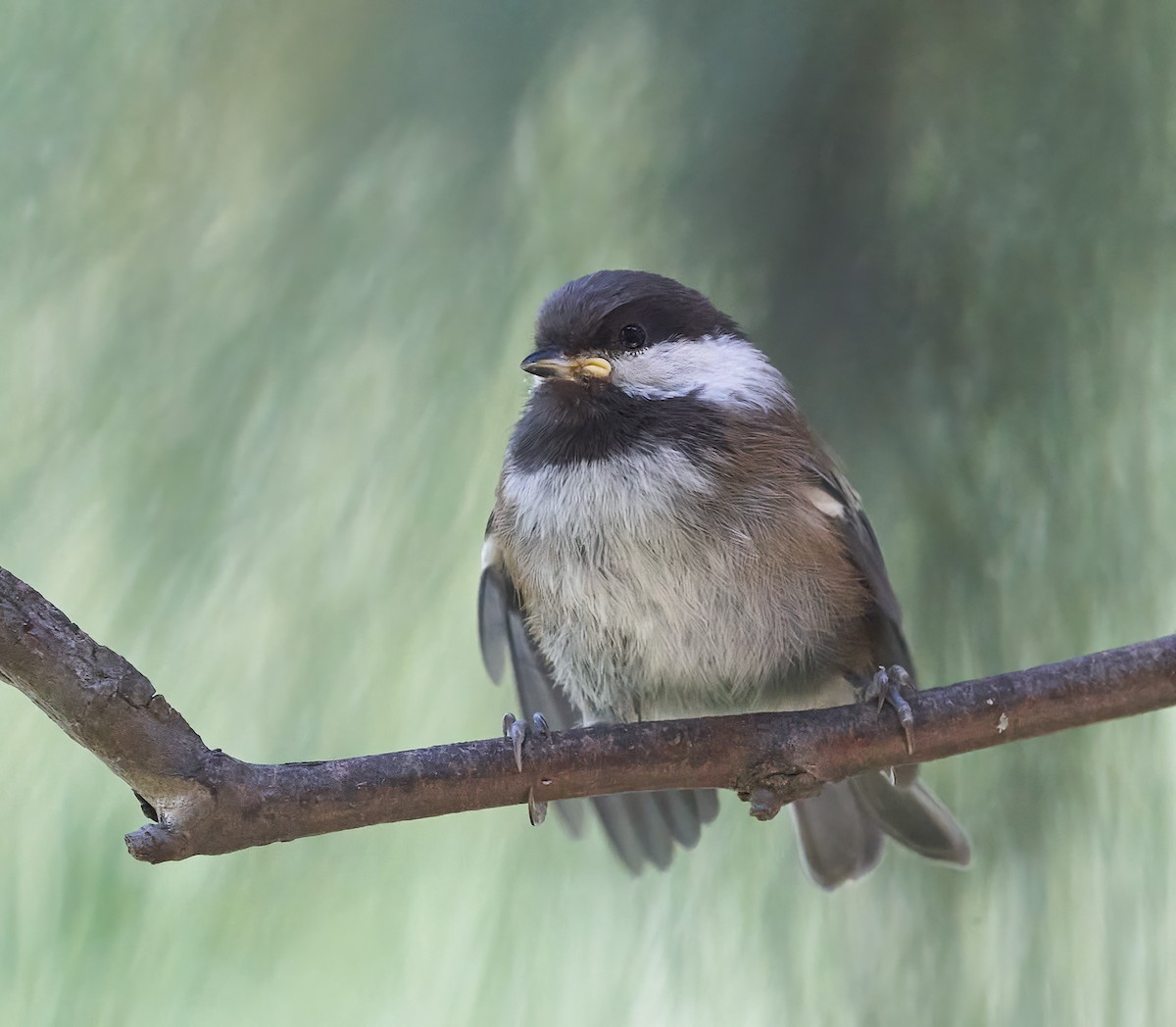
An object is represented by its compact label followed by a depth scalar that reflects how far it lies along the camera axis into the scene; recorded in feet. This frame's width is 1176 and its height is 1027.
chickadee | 11.14
